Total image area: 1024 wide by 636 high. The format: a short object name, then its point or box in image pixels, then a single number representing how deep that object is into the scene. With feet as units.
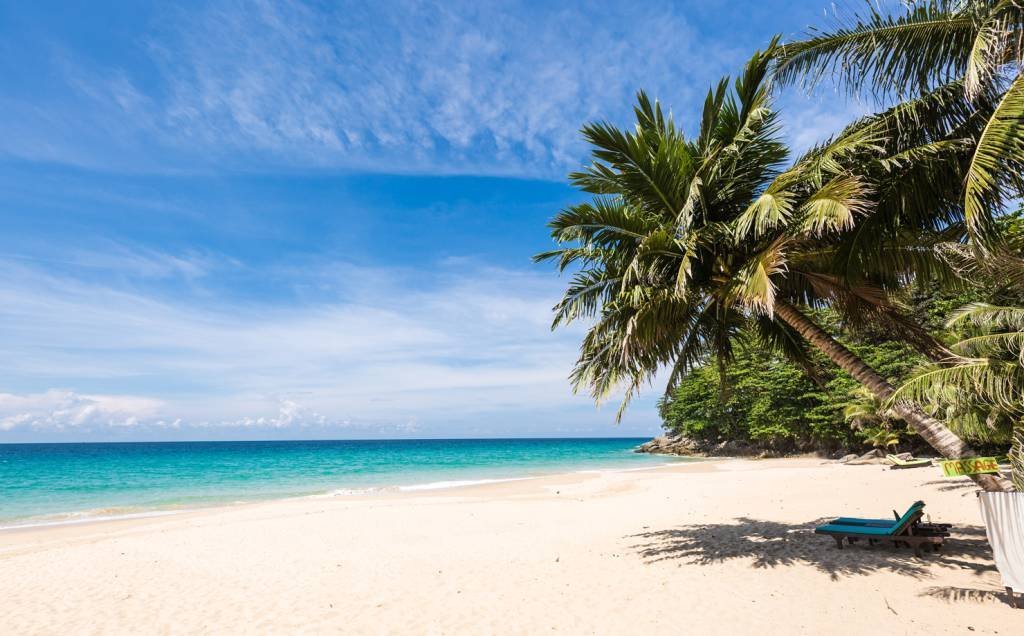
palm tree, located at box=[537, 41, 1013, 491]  19.24
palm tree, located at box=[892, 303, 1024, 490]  18.25
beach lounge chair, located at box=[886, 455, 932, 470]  70.13
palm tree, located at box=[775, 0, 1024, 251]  14.78
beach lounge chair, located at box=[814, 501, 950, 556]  24.22
